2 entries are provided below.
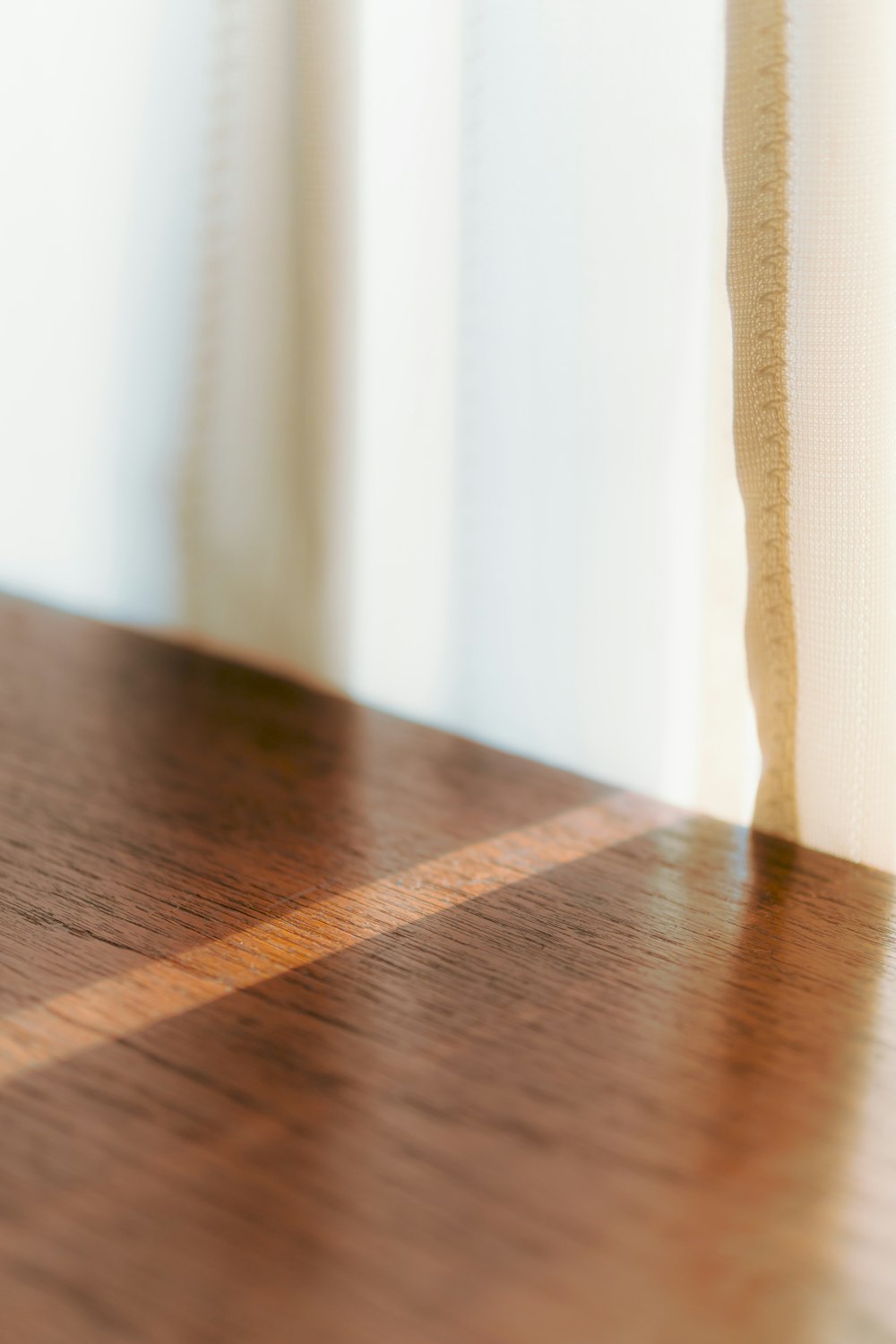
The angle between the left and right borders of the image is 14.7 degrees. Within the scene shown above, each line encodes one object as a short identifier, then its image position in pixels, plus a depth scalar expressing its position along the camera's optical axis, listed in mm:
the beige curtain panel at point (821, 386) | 533
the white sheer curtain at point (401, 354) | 568
